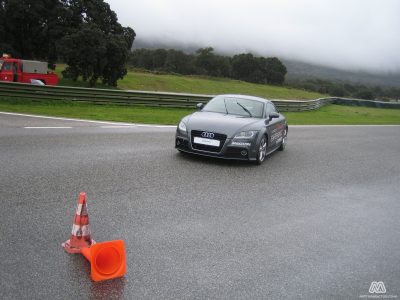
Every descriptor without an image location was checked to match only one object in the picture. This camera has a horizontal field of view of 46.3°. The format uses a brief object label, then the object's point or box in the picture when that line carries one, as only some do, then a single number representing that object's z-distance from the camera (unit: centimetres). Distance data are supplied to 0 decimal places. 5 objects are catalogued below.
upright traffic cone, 452
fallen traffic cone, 406
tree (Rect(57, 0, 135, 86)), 4003
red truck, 2648
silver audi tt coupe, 954
